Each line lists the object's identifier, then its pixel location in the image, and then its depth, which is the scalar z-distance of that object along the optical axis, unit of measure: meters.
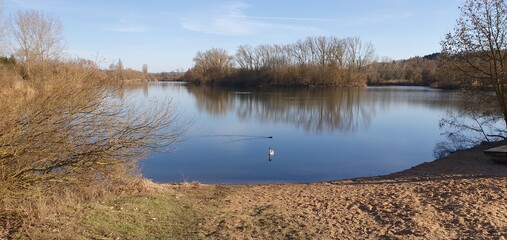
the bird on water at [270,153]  14.05
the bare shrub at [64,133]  5.45
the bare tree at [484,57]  14.92
